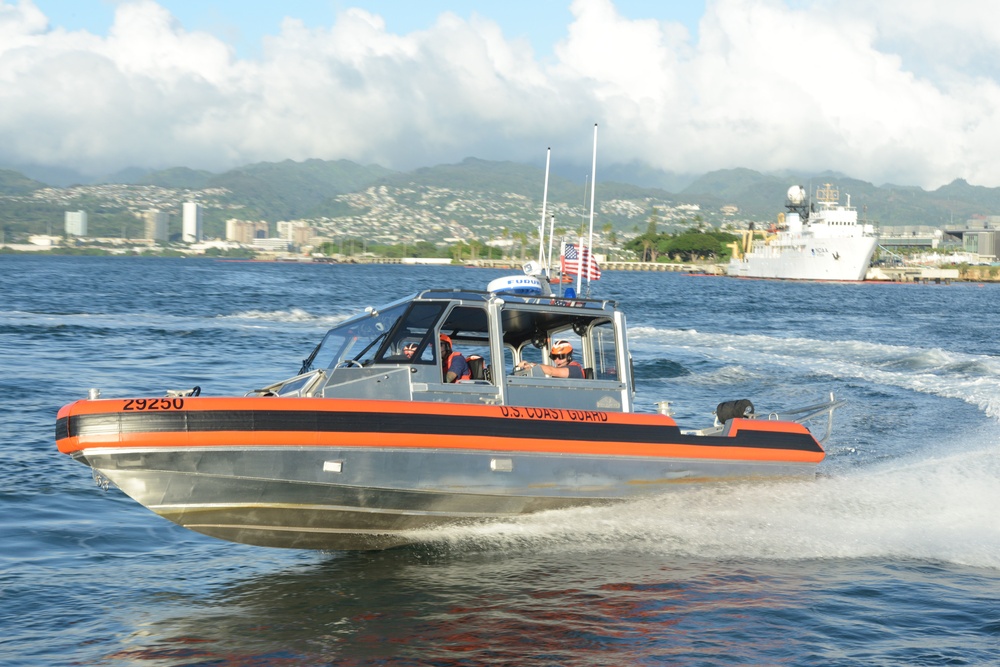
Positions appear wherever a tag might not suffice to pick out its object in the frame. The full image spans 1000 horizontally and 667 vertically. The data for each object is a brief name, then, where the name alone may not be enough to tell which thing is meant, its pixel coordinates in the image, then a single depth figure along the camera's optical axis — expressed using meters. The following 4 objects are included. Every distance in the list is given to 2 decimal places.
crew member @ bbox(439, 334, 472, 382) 18.12
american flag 36.17
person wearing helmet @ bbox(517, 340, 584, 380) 19.17
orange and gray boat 15.94
